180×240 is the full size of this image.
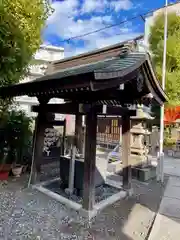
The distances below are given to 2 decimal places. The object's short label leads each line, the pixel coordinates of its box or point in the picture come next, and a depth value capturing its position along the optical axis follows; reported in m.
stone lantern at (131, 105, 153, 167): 5.67
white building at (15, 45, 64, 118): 14.91
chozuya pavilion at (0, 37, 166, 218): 2.63
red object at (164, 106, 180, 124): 12.08
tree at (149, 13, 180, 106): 11.47
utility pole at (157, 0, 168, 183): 5.38
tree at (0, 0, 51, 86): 3.78
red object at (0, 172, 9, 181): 4.73
